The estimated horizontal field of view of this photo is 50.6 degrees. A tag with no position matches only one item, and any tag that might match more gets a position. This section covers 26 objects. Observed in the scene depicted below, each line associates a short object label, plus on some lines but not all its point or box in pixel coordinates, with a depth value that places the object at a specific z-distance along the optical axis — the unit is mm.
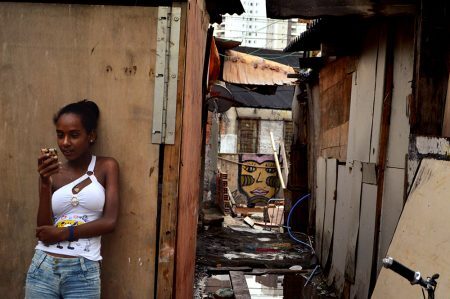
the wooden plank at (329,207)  8727
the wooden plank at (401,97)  5359
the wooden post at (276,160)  22295
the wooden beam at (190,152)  3234
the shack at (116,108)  3092
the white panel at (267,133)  29094
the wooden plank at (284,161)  23125
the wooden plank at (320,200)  9727
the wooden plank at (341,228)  7531
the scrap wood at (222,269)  8602
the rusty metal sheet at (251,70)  9445
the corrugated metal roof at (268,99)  26434
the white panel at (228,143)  28438
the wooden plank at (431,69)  4207
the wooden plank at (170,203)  3091
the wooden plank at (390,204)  5367
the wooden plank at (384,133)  5926
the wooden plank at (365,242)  6082
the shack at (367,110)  4289
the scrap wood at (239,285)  6984
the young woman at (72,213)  2803
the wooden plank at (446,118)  4262
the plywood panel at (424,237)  3070
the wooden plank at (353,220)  6766
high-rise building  40906
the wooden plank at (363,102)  6551
